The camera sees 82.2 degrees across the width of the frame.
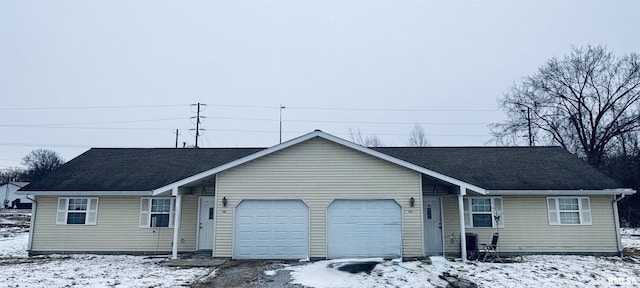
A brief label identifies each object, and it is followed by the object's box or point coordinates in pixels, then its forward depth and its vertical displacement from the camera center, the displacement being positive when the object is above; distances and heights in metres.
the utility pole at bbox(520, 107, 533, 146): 28.57 +6.41
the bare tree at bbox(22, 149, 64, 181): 65.44 +8.08
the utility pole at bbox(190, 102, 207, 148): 28.27 +6.64
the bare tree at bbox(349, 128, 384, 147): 42.72 +7.95
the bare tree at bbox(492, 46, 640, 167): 24.77 +7.17
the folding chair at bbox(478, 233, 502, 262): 11.84 -1.47
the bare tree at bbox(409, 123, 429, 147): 44.31 +8.26
